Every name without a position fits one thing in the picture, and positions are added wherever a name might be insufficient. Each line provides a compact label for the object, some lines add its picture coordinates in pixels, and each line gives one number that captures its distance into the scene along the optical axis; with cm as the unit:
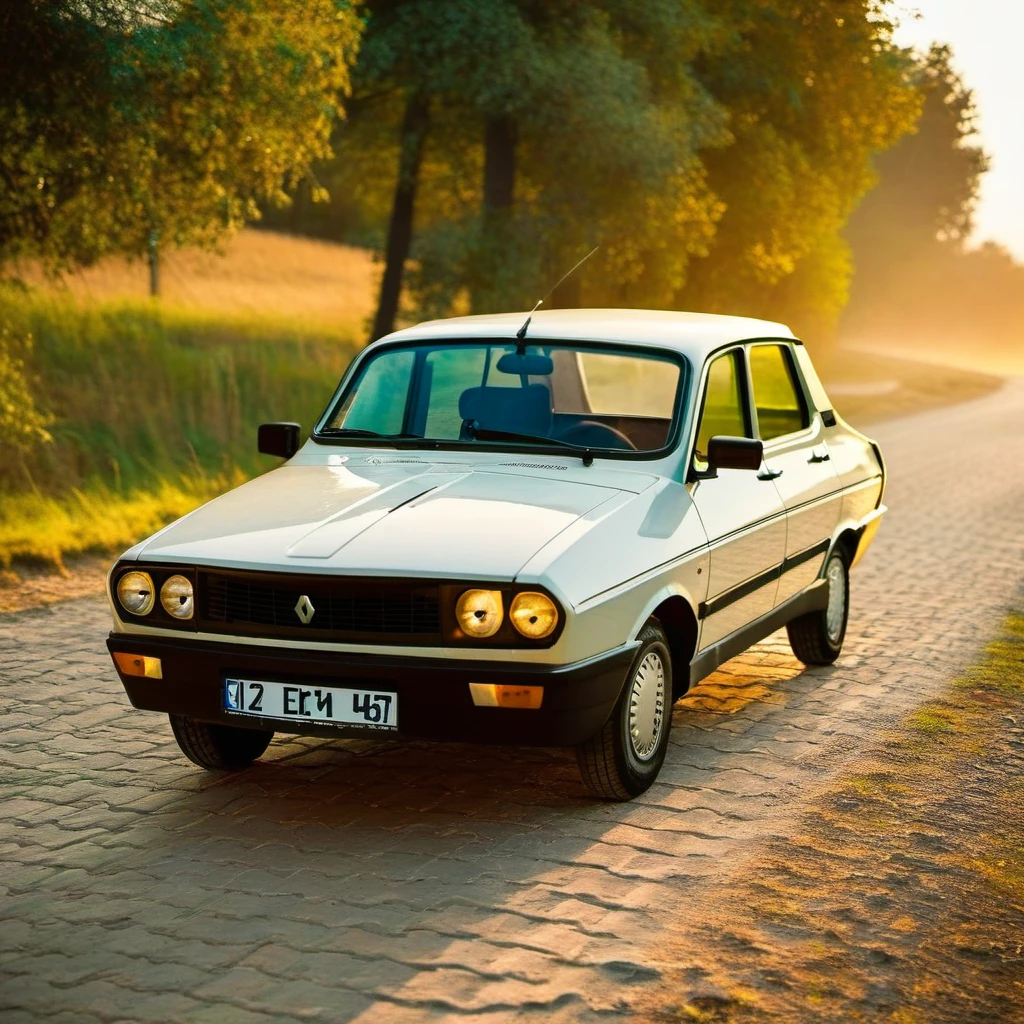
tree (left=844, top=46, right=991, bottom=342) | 8125
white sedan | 493
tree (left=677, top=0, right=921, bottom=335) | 2950
